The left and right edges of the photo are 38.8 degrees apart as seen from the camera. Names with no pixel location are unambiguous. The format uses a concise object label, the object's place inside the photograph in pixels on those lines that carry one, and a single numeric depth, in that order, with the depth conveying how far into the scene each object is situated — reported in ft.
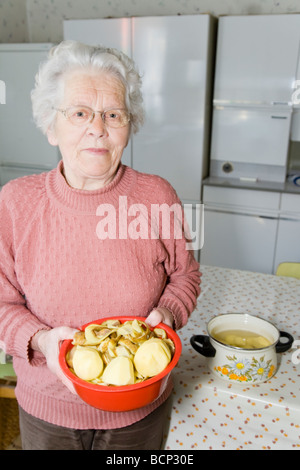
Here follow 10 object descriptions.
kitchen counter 8.69
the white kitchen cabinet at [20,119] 9.46
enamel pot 3.04
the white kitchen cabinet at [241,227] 8.97
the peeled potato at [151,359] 2.24
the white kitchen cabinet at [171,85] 8.55
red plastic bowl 2.13
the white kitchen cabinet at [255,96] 8.32
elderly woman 2.76
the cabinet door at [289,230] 8.70
